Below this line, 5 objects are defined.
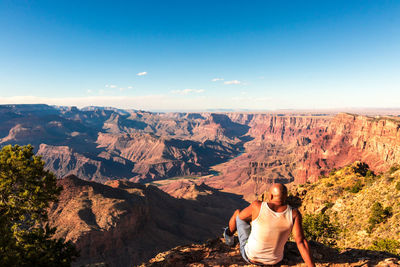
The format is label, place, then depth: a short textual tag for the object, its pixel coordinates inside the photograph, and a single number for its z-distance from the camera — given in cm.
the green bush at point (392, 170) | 3920
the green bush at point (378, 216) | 2647
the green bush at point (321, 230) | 2789
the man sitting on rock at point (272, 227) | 570
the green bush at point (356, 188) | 3822
